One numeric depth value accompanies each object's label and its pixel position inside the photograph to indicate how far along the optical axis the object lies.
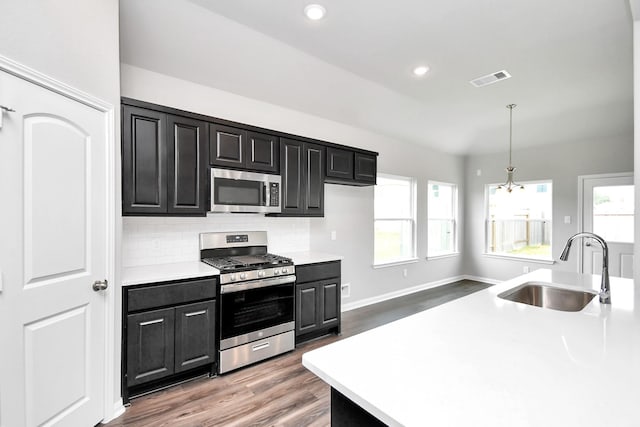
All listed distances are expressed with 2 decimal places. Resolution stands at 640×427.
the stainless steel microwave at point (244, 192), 2.90
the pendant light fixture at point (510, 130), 4.62
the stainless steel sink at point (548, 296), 2.03
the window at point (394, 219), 5.12
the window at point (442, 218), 6.18
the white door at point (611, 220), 4.90
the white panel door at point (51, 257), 1.54
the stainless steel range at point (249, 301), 2.72
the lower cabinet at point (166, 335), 2.27
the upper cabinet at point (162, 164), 2.43
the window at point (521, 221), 5.82
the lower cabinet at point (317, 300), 3.27
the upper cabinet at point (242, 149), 2.89
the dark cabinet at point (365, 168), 4.13
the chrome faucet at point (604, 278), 1.70
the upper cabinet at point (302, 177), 3.40
